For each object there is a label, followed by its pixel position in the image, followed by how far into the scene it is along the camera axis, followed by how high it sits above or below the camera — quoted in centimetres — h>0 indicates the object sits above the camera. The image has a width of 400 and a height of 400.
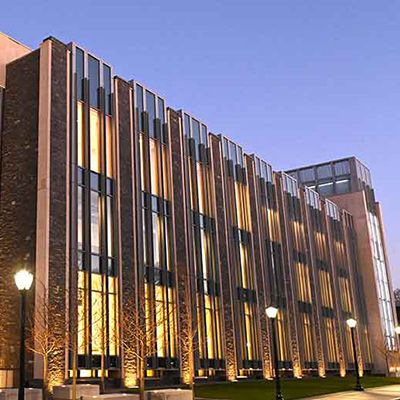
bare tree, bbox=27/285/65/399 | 2797 +223
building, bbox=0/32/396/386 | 3147 +864
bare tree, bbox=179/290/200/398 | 3825 +235
